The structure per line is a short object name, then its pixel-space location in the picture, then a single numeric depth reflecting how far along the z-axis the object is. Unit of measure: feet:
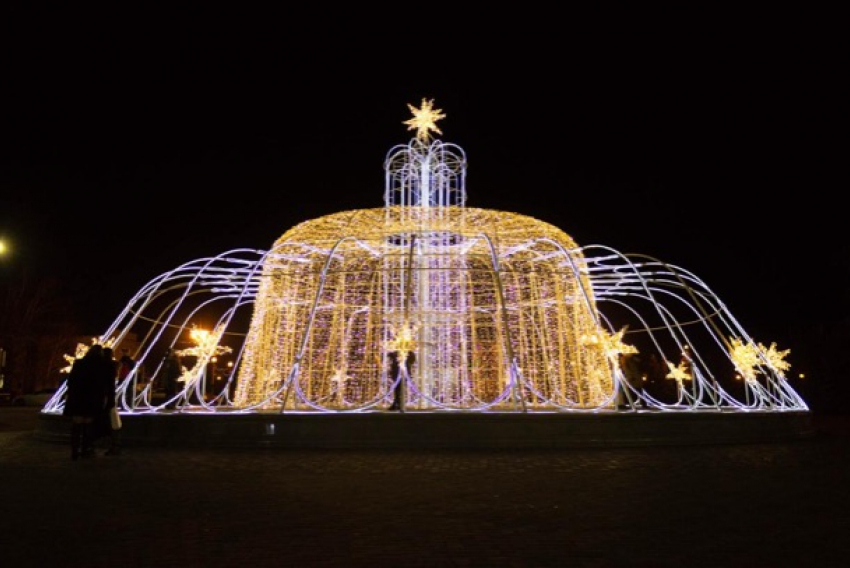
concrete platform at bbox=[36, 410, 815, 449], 39.50
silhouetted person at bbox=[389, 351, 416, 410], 43.80
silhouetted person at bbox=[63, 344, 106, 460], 35.37
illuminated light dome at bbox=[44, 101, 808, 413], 50.70
